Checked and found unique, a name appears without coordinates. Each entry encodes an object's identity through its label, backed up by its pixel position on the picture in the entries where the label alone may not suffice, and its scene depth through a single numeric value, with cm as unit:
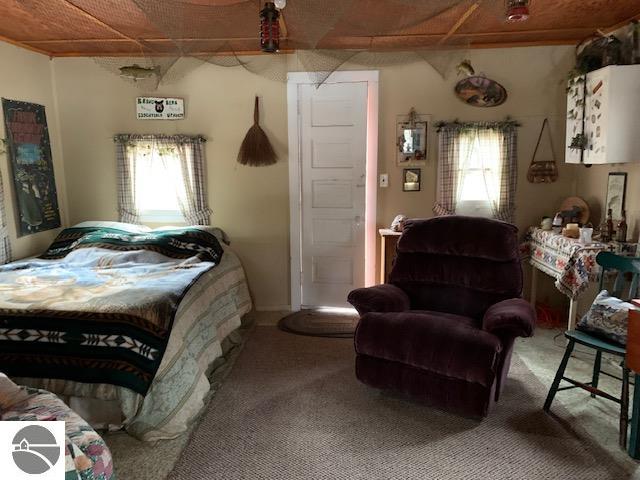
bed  236
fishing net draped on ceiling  250
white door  406
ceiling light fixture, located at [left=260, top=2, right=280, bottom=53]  240
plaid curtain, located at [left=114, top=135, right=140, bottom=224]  420
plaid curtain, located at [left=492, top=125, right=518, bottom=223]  396
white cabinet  308
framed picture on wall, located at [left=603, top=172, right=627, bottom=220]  336
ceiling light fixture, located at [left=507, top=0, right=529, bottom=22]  219
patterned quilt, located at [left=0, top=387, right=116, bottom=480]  138
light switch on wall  412
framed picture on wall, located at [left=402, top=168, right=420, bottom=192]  411
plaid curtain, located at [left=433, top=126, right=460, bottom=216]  398
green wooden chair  227
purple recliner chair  242
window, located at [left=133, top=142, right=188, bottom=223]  421
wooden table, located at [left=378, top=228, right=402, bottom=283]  389
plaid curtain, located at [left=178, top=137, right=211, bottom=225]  416
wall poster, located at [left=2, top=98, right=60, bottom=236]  367
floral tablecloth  307
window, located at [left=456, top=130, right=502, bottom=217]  399
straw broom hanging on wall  408
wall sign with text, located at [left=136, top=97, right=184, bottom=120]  414
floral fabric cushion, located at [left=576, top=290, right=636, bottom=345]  232
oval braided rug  378
